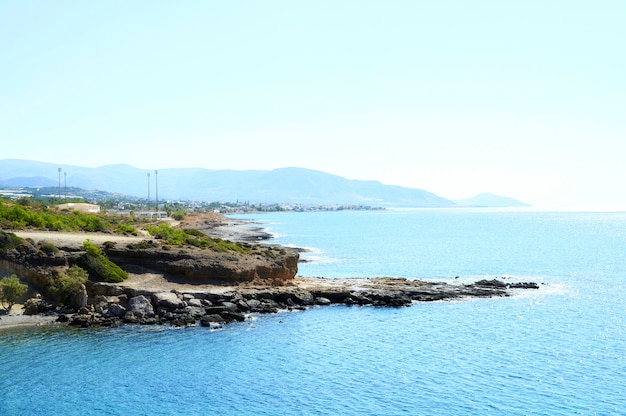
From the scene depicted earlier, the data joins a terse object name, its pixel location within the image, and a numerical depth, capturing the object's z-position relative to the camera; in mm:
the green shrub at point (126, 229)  79812
